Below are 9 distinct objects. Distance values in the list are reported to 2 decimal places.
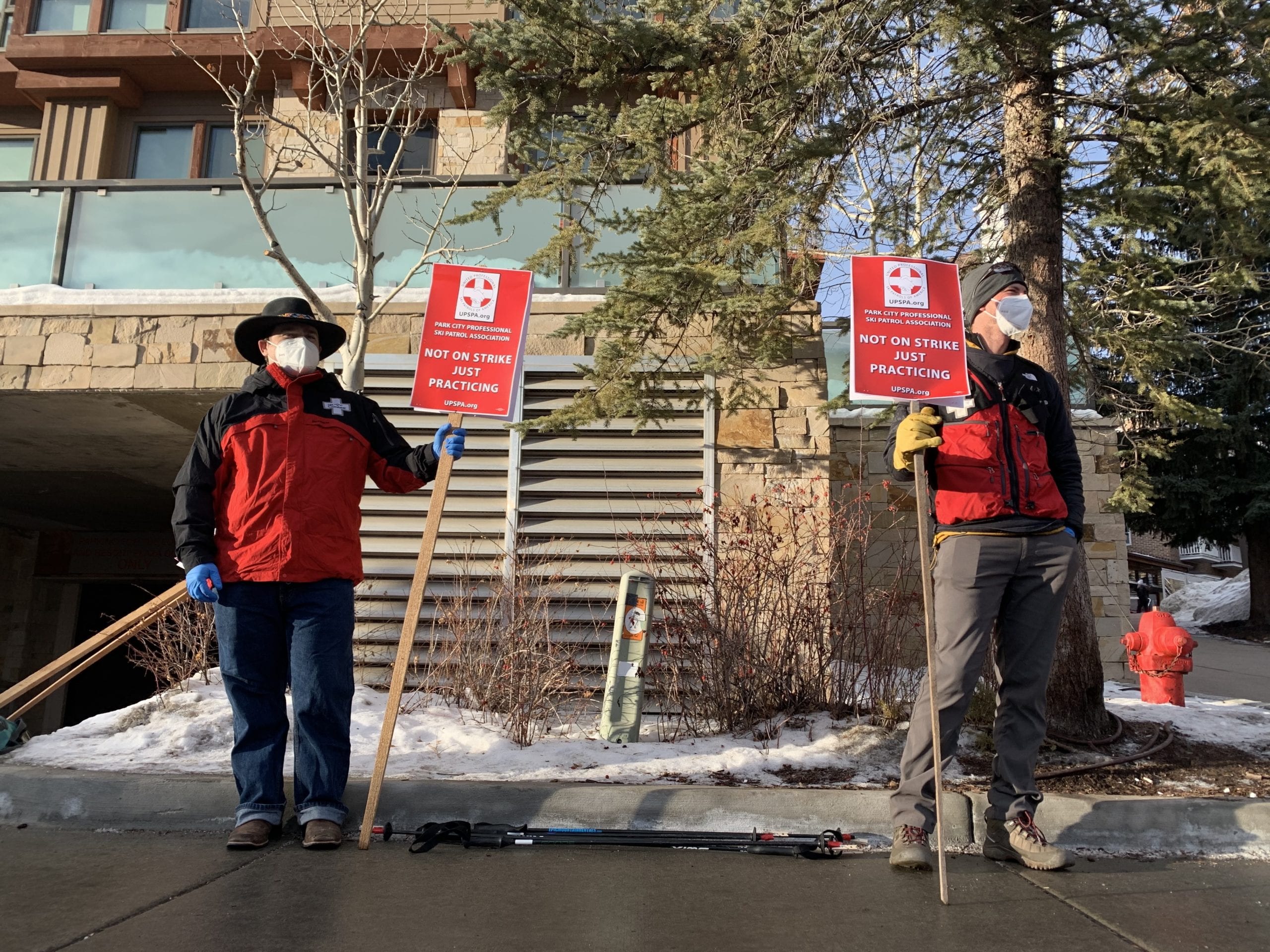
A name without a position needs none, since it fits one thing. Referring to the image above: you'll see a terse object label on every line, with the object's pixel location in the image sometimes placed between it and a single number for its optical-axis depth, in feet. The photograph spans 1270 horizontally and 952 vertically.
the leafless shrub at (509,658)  17.22
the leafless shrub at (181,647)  20.01
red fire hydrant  21.43
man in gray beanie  11.28
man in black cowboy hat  11.99
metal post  17.15
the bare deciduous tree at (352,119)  23.61
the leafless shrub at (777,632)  17.76
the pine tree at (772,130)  17.53
